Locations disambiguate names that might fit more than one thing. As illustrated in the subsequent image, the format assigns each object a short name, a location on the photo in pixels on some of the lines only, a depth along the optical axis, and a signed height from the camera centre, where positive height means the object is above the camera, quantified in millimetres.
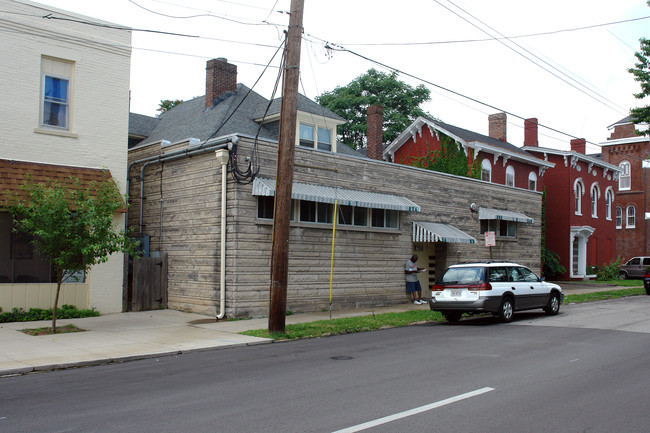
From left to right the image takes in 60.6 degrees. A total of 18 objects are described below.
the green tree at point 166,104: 44562 +11196
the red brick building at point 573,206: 34906 +2958
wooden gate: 16703 -1246
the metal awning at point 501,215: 23594 +1494
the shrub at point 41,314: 14195 -1946
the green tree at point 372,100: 49469 +13163
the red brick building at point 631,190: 46188 +5271
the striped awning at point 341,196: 15312 +1546
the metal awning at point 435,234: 20031 +508
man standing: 19672 -1150
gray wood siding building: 15328 +252
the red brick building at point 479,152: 29203 +5294
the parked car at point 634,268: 39031 -1094
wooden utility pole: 12211 +1595
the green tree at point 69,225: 12156 +349
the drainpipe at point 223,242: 15047 +54
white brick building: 14742 +3562
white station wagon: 14508 -1116
